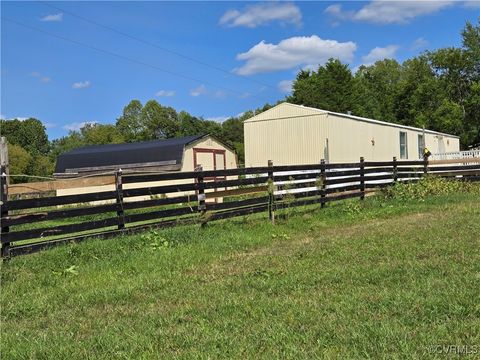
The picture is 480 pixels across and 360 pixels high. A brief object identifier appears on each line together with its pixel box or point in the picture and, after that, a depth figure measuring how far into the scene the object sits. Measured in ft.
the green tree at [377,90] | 160.66
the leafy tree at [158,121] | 228.84
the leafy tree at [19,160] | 186.80
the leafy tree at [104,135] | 218.67
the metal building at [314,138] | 67.36
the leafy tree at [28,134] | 244.96
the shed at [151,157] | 80.89
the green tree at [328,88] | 165.07
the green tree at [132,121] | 232.43
